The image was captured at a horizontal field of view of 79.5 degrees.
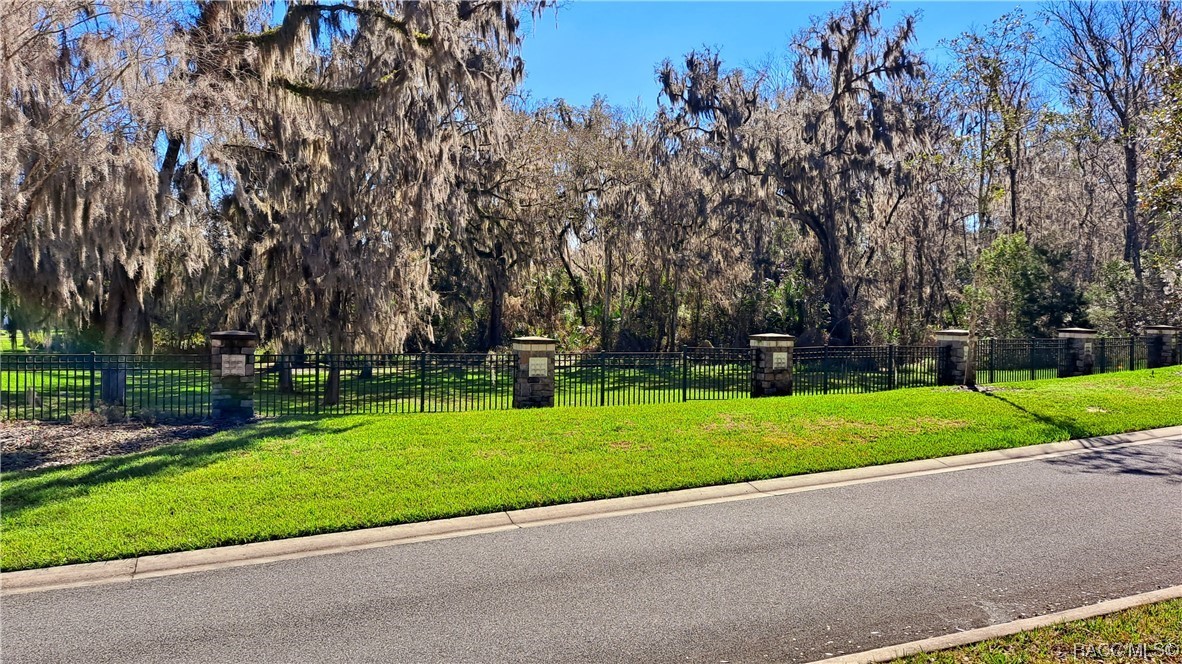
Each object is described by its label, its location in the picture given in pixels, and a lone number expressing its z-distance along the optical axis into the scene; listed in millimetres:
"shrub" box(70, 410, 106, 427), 11594
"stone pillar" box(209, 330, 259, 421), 12617
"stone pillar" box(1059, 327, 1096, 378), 21203
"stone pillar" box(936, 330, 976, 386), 17453
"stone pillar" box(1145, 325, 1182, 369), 23344
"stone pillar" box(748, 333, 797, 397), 15961
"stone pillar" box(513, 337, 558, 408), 14359
